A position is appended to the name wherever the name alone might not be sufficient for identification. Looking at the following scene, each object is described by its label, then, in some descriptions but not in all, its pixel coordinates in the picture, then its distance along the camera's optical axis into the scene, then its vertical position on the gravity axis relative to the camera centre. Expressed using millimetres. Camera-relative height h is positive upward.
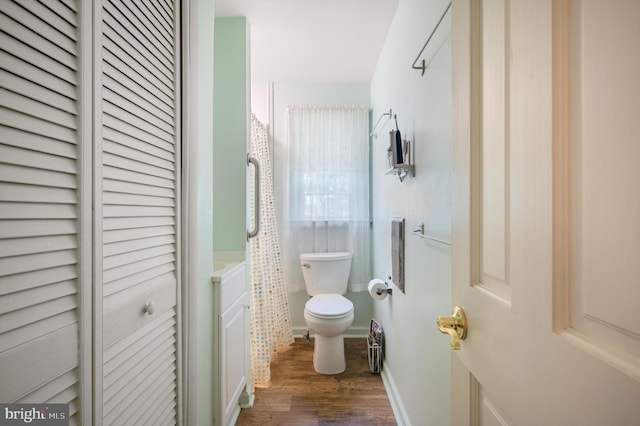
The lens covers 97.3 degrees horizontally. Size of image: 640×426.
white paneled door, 284 +4
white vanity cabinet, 1397 -691
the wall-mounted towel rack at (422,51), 1034 +713
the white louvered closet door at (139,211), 690 +9
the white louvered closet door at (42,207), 463 +12
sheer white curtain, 2816 +426
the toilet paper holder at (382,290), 1984 -541
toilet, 2121 -736
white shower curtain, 2107 -613
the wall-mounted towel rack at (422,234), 1092 -95
